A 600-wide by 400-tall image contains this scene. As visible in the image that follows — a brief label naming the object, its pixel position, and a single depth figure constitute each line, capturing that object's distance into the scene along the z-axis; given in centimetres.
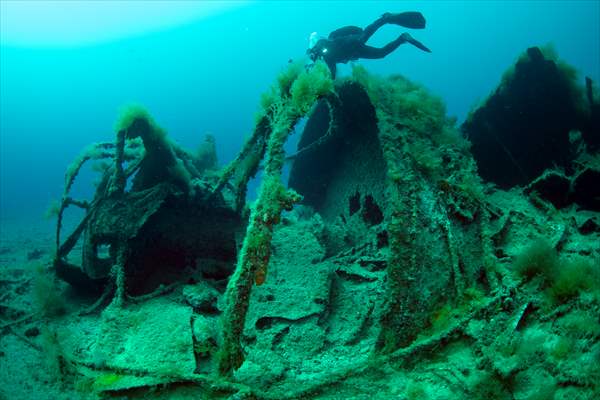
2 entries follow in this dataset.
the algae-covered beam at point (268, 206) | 288
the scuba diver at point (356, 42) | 946
